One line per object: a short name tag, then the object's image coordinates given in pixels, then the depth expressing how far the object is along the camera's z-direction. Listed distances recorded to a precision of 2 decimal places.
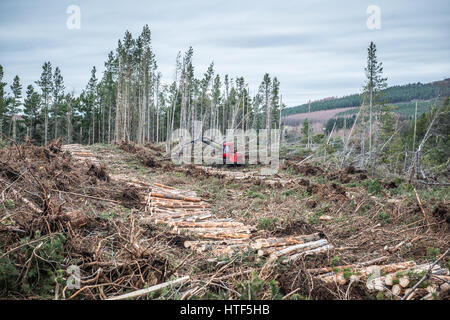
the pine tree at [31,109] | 39.53
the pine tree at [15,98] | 38.31
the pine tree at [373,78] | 23.45
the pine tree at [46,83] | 38.28
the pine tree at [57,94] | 39.53
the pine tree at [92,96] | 43.66
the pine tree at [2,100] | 33.03
